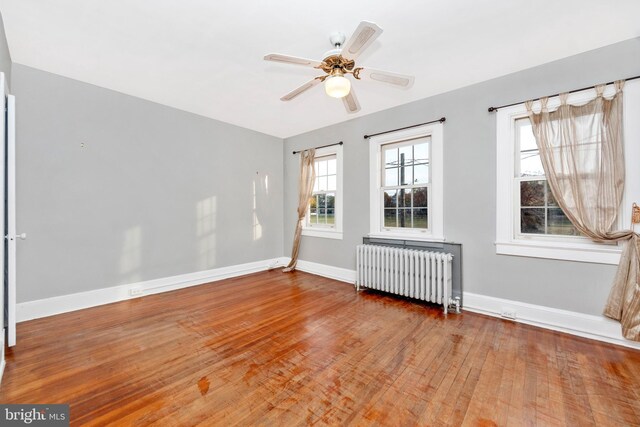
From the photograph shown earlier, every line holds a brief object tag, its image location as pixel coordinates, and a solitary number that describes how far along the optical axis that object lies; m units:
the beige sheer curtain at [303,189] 5.10
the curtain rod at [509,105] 2.58
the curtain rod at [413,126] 3.43
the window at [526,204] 2.72
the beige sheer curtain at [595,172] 2.37
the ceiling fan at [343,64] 1.85
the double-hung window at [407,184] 3.54
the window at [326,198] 4.73
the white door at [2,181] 1.93
